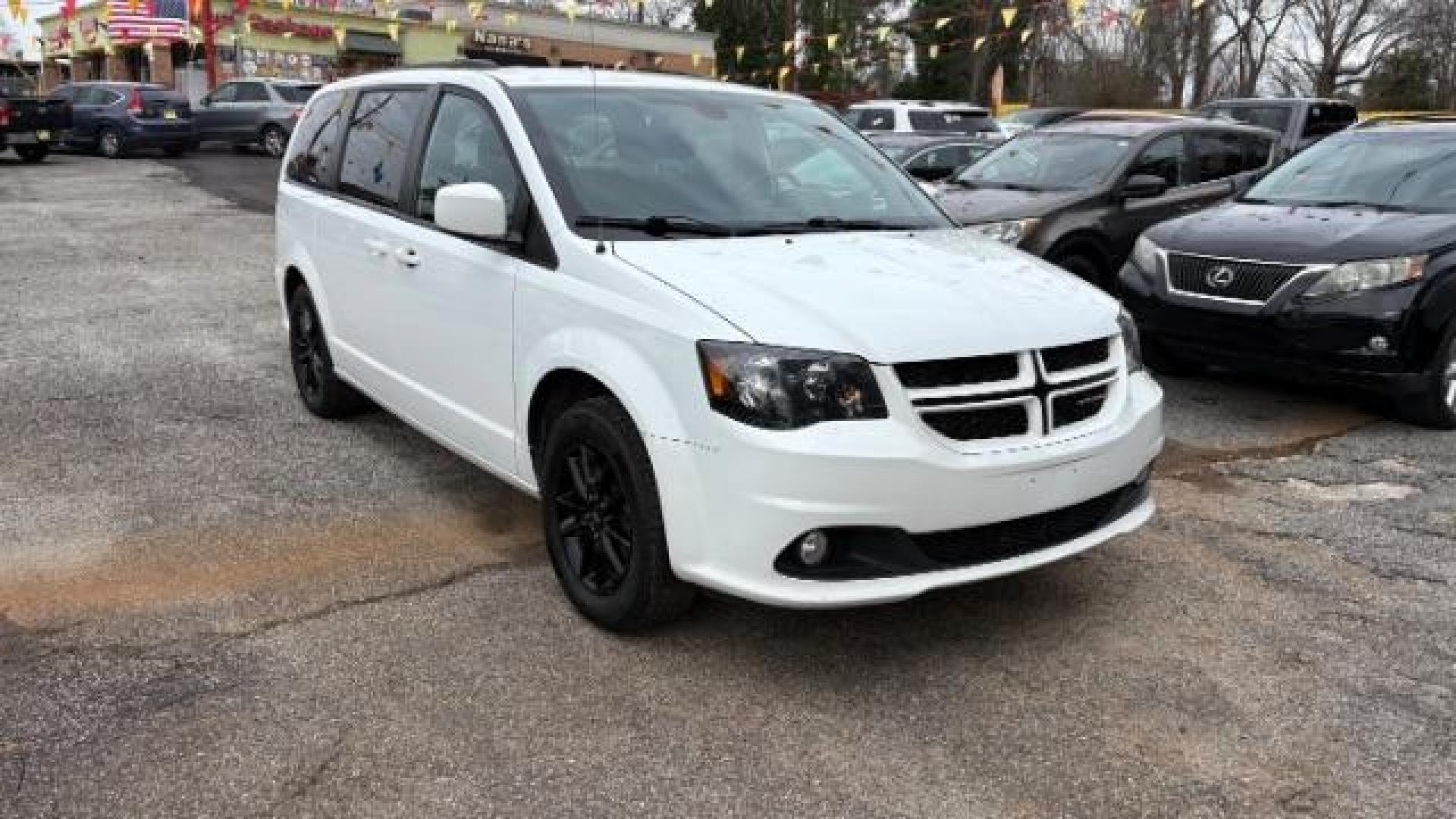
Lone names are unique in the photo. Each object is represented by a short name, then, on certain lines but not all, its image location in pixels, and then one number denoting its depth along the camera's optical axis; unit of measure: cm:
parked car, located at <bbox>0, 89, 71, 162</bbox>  2134
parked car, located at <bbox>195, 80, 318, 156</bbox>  2658
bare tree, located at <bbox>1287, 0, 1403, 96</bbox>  4900
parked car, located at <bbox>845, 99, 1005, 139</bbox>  1994
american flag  3919
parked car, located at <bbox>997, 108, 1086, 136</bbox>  2217
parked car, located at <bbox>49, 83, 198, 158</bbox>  2469
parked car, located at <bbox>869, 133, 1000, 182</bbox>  1388
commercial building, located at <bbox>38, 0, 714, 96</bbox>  3834
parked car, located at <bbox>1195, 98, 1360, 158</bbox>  1623
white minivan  327
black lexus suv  616
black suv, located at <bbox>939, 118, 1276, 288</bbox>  867
